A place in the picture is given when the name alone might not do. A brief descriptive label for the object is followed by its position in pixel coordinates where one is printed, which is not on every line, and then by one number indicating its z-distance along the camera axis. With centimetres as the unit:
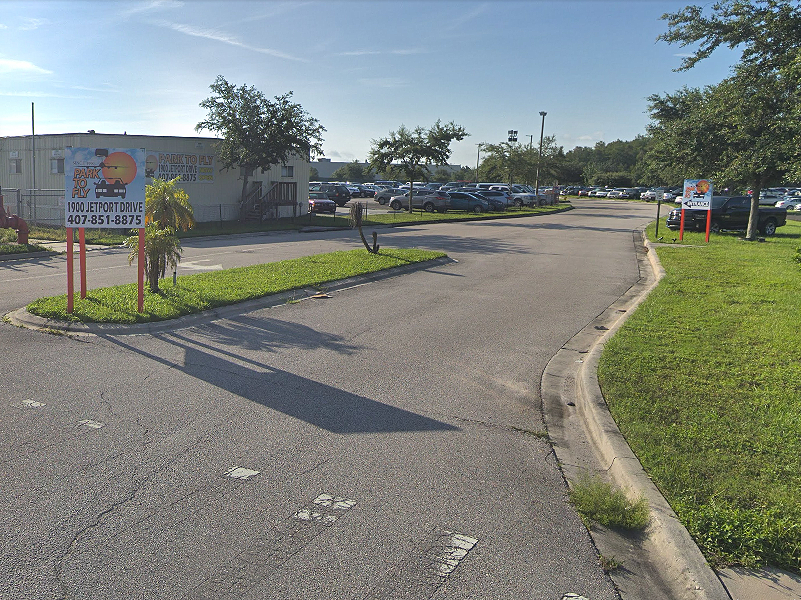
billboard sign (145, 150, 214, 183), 3080
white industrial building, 2938
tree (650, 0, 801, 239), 1722
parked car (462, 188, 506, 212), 5056
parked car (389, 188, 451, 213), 4778
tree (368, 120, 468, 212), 4394
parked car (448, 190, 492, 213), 4878
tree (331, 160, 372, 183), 12341
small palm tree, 1118
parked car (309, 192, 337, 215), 4069
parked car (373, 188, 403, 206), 5866
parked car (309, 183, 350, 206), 5491
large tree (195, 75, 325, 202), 3228
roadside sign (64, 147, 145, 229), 1010
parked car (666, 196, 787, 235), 2967
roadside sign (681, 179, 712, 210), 2469
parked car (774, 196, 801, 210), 6265
